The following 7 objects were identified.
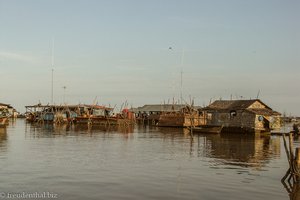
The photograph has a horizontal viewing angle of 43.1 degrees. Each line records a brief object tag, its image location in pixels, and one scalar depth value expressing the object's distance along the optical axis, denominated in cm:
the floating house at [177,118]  6644
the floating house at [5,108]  6109
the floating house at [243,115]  4953
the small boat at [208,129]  5002
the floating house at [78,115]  7244
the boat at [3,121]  5350
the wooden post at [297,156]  1536
